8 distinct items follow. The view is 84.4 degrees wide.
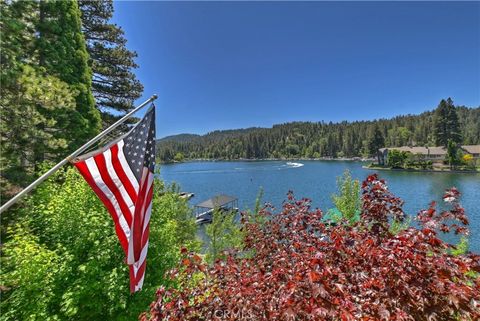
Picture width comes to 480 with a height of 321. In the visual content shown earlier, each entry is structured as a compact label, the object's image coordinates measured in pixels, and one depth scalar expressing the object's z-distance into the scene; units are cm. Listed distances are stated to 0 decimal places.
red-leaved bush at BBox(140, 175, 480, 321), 238
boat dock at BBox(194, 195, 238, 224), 3114
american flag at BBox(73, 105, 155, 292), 340
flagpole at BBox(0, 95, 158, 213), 278
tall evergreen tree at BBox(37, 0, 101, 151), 988
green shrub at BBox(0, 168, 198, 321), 565
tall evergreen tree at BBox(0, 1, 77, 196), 675
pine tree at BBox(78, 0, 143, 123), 1583
